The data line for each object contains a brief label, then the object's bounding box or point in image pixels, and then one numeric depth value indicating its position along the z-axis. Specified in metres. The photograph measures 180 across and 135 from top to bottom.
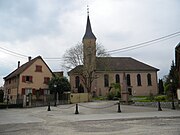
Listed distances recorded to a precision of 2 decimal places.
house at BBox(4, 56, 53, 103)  45.06
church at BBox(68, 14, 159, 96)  61.88
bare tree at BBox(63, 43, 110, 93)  52.06
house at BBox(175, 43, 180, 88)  26.09
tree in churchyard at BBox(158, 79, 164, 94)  66.75
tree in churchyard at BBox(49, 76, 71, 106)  45.30
